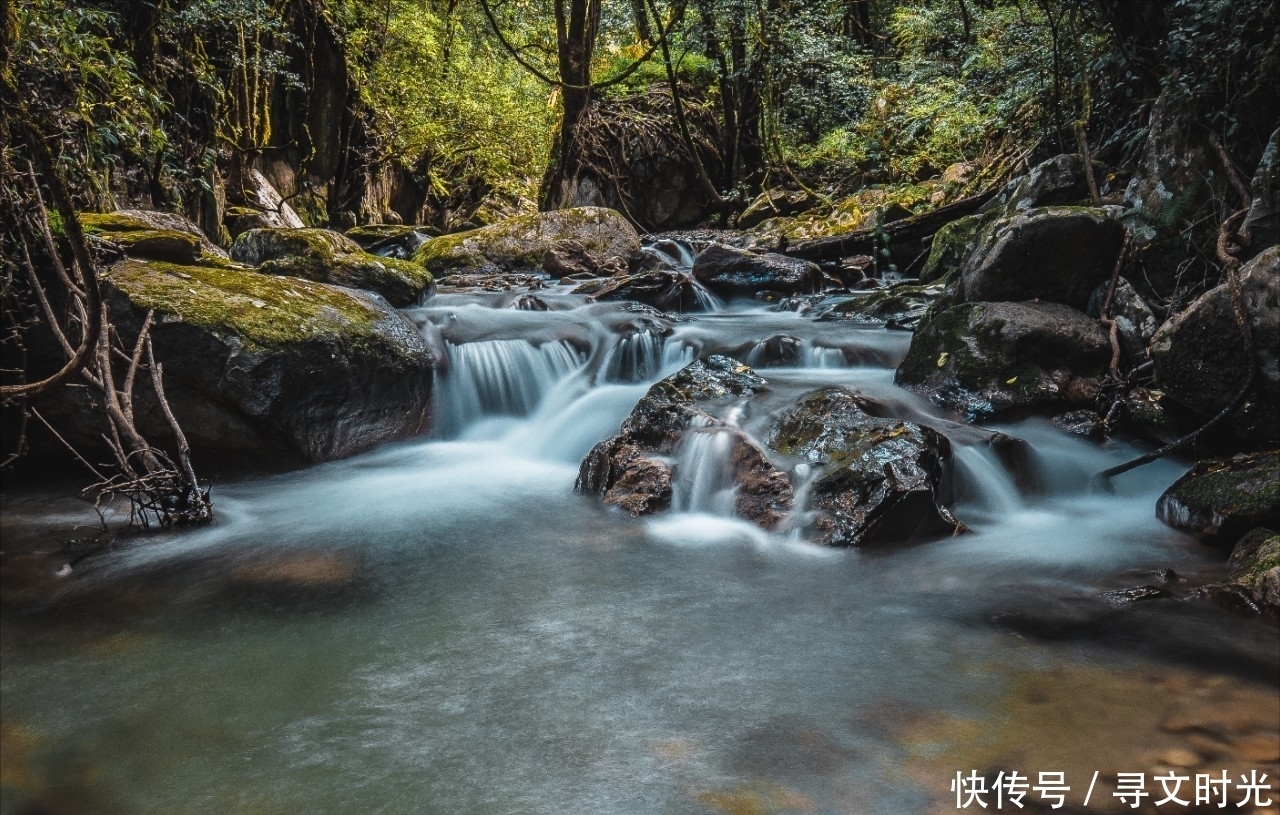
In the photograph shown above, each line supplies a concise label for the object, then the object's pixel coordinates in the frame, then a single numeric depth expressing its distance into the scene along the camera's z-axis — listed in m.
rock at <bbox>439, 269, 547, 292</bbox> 10.40
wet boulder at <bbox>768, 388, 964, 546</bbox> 4.13
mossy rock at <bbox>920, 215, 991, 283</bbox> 9.19
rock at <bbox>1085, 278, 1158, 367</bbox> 5.85
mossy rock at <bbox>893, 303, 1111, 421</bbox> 5.74
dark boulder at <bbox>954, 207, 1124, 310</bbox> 6.14
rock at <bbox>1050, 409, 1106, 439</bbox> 5.47
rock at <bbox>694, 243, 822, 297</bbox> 10.21
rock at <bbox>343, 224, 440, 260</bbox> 12.83
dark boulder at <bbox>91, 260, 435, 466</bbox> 5.18
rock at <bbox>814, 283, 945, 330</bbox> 8.26
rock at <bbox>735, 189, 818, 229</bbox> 14.52
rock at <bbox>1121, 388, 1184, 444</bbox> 5.07
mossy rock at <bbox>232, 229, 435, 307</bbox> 8.05
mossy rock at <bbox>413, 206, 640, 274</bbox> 11.78
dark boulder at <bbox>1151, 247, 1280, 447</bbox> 4.09
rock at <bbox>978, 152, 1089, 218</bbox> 7.47
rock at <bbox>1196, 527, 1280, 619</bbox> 3.05
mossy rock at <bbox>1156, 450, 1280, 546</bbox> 3.66
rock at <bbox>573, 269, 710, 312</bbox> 9.83
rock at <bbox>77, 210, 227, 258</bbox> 5.74
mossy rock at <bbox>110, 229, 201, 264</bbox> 5.81
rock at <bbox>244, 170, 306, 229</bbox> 11.92
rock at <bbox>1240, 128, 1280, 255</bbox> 4.78
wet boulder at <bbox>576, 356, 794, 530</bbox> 4.52
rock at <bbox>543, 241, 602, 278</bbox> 11.60
